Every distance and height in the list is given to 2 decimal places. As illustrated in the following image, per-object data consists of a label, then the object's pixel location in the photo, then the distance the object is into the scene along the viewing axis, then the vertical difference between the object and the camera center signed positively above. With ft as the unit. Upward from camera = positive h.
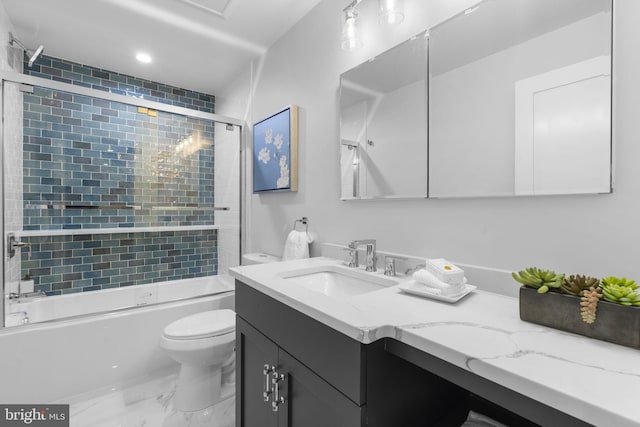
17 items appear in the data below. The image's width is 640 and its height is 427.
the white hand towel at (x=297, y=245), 6.09 -0.73
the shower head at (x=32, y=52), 7.39 +3.92
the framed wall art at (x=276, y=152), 6.79 +1.39
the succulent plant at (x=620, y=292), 2.02 -0.56
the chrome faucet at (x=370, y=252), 4.56 -0.65
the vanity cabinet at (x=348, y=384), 2.14 -1.55
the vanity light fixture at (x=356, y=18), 4.10 +2.68
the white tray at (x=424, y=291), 3.02 -0.86
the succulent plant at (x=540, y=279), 2.38 -0.56
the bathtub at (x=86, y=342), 5.62 -2.68
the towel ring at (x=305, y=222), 6.55 -0.27
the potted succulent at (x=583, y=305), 2.02 -0.69
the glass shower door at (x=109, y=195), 6.16 +0.34
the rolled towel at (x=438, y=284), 3.06 -0.77
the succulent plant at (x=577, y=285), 2.24 -0.56
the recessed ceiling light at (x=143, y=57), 8.27 +4.19
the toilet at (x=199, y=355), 5.51 -2.70
